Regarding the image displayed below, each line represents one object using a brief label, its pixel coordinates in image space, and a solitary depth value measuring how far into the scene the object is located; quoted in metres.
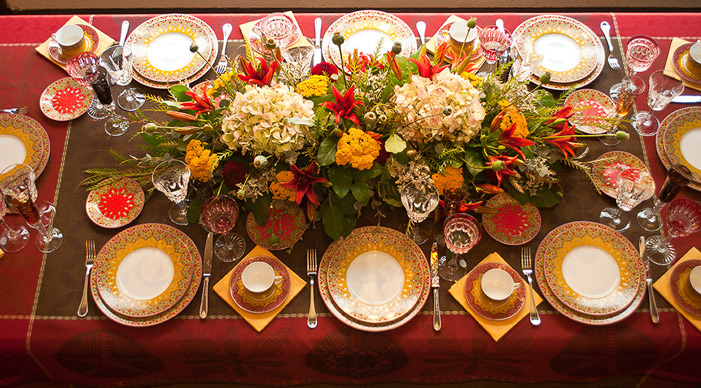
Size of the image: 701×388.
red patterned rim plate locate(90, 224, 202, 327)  1.63
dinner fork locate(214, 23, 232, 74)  2.03
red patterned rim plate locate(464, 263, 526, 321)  1.64
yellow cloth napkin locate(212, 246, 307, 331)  1.64
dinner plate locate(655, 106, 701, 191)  1.89
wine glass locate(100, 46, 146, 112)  1.94
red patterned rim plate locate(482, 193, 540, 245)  1.76
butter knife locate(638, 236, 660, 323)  1.63
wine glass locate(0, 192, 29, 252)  1.75
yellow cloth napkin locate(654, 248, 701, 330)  1.63
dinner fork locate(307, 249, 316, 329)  1.64
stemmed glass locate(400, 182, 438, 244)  1.65
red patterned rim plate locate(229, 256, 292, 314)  1.66
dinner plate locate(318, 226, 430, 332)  1.63
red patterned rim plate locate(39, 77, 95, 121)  1.98
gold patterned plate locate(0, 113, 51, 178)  1.88
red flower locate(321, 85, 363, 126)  1.58
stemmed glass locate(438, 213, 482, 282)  1.71
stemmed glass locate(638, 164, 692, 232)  1.70
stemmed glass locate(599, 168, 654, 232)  1.71
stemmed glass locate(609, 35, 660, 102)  2.00
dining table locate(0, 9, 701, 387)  1.63
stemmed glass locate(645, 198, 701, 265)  1.72
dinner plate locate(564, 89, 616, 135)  1.92
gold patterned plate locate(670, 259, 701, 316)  1.64
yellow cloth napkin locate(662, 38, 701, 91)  2.04
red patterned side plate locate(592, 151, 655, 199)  1.84
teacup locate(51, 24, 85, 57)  2.08
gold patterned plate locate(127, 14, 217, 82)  2.06
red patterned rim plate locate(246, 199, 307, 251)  1.75
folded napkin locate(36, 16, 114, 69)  2.09
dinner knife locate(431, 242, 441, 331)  1.64
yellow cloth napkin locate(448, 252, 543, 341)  1.63
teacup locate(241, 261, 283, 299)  1.65
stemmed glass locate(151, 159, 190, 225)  1.71
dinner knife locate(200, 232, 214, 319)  1.65
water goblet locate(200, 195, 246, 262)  1.71
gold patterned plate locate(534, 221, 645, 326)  1.63
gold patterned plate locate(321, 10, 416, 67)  2.10
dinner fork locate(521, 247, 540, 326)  1.64
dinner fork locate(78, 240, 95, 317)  1.65
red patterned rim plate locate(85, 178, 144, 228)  1.79
